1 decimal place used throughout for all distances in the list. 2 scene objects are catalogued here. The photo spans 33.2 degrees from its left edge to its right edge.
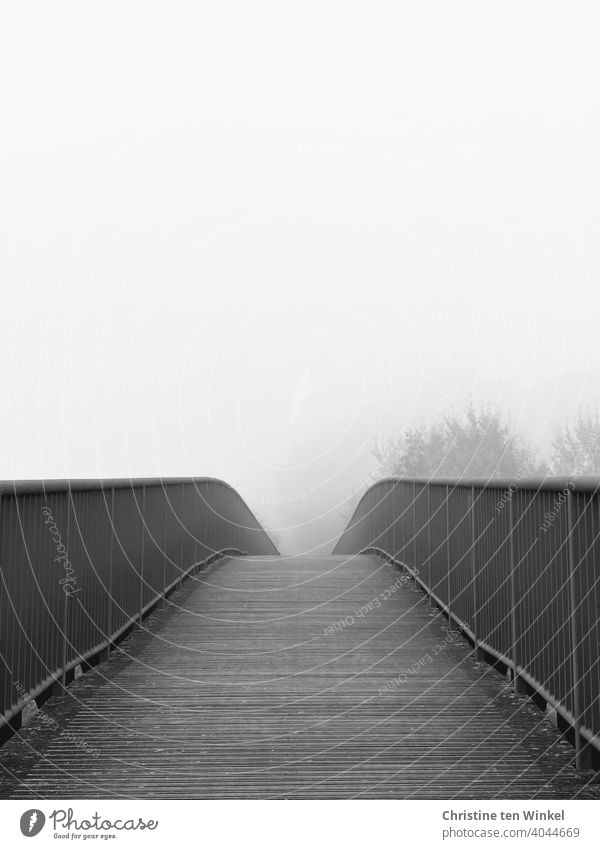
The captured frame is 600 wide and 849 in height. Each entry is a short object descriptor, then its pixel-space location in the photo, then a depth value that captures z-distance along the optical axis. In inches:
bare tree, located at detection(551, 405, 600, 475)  3078.2
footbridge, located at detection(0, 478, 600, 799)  193.0
